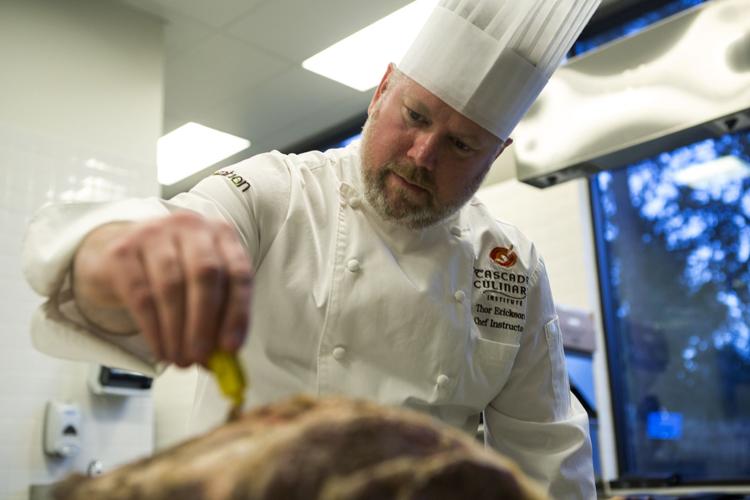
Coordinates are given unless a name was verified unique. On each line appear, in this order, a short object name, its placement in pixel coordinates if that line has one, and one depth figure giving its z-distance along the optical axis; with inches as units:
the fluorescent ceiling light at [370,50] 162.1
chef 55.7
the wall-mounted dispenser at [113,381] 138.1
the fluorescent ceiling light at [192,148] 211.2
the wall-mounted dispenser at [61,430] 131.1
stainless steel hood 89.8
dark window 144.8
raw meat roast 21.7
